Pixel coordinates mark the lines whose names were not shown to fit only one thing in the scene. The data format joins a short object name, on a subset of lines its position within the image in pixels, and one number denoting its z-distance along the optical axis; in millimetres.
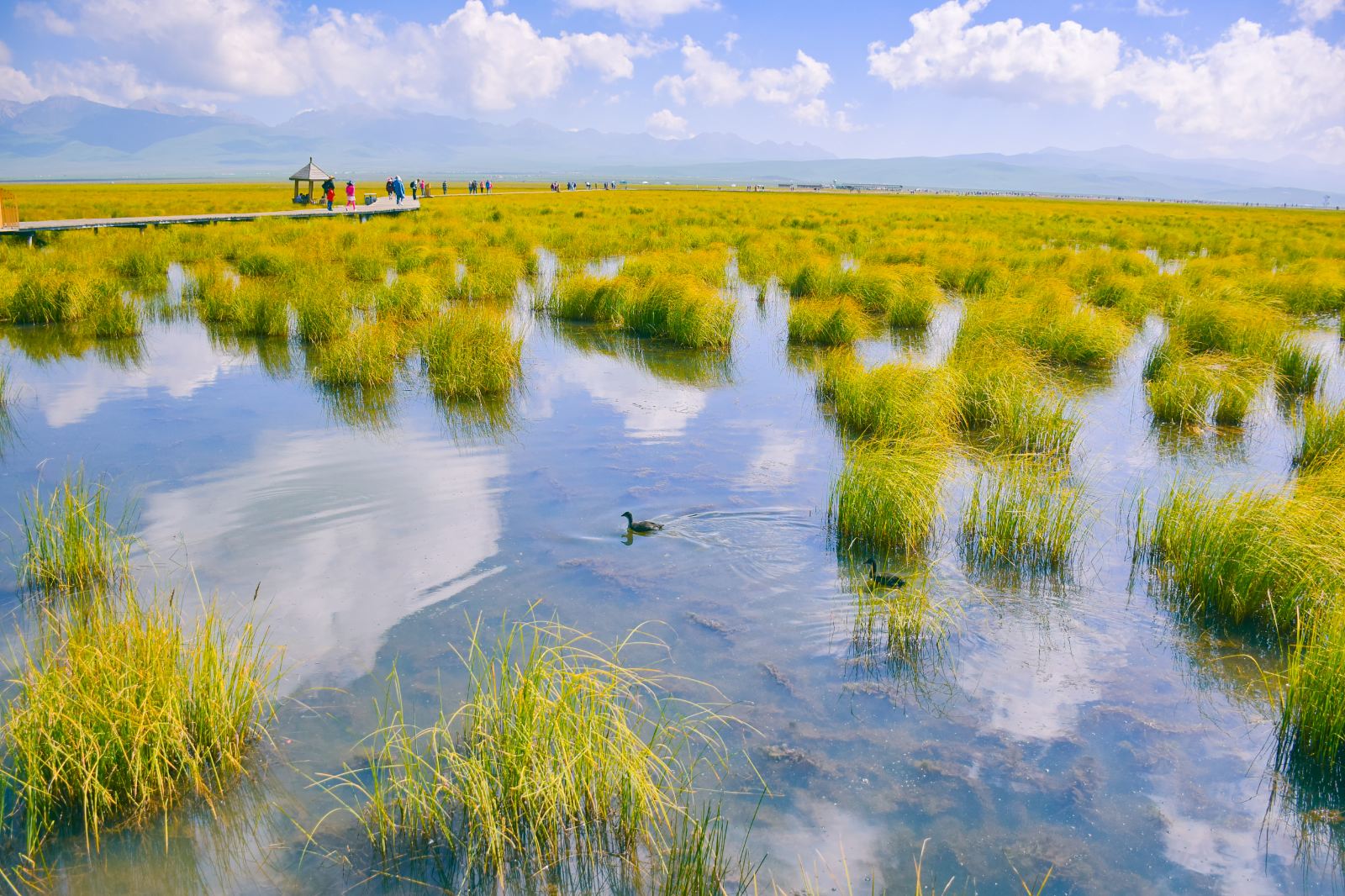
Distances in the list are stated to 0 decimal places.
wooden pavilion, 46469
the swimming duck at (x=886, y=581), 7047
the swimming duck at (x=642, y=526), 8117
